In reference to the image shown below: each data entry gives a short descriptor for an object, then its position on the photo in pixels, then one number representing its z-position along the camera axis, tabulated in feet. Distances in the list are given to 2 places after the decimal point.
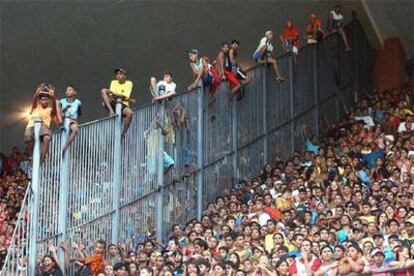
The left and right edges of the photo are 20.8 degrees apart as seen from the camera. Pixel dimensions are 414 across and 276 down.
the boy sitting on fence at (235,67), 75.00
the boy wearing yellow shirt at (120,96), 65.21
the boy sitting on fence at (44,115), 58.54
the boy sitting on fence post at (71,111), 60.54
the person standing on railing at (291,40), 83.76
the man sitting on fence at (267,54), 79.61
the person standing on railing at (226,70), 74.43
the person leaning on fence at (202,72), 71.92
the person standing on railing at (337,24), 91.66
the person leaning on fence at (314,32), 87.97
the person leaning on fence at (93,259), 57.47
